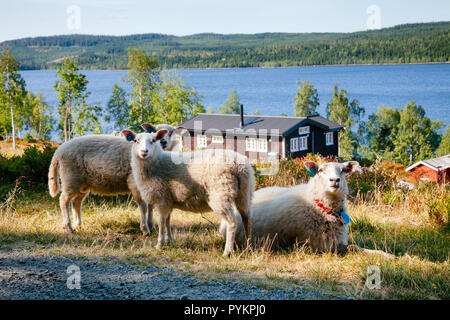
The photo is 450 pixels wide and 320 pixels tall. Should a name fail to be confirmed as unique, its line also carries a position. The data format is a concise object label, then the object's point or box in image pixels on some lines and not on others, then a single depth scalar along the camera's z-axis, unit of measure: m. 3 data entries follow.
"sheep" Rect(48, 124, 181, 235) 7.61
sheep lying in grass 6.39
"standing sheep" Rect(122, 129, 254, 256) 6.26
